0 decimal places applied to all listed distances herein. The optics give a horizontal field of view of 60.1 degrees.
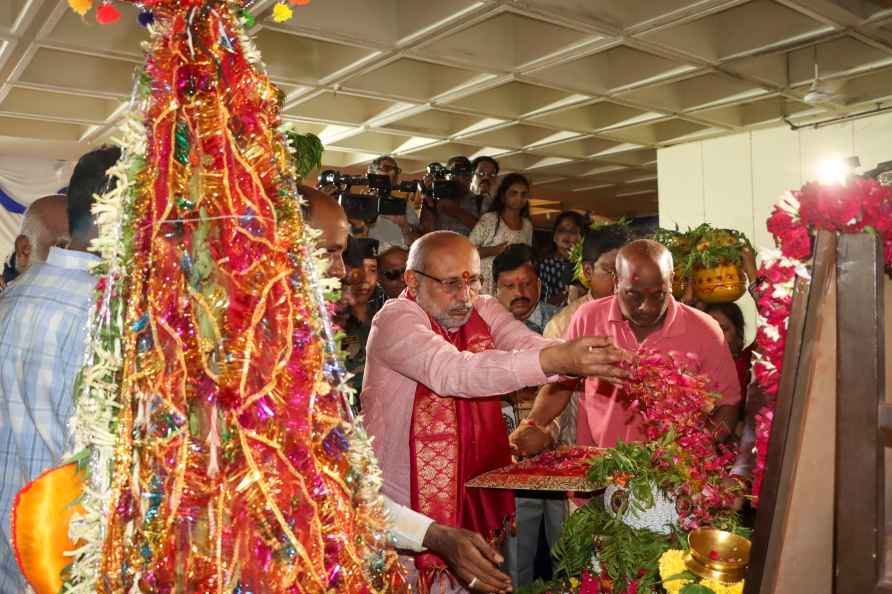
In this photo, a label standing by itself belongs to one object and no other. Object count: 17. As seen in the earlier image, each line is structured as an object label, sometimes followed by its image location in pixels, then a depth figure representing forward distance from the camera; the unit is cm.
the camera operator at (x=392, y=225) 573
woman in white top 584
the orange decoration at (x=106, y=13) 142
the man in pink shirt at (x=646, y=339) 346
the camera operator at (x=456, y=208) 595
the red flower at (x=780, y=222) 142
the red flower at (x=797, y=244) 138
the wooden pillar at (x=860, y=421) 113
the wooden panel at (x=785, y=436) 123
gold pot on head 429
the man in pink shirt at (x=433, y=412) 283
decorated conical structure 127
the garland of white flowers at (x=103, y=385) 132
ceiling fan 646
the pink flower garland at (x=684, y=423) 201
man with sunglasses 473
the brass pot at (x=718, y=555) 161
